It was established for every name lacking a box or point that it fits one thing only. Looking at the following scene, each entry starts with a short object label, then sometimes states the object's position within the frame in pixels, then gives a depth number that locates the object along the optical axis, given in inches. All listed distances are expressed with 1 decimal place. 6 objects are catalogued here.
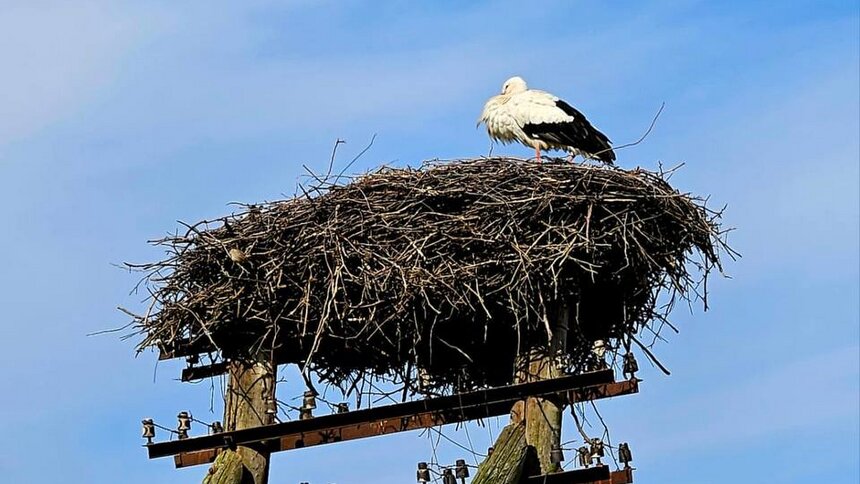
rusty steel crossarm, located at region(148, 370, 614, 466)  475.2
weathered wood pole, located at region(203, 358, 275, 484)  502.9
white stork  778.2
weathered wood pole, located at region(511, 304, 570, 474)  477.4
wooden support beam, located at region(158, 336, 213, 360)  552.4
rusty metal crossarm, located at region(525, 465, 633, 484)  438.6
